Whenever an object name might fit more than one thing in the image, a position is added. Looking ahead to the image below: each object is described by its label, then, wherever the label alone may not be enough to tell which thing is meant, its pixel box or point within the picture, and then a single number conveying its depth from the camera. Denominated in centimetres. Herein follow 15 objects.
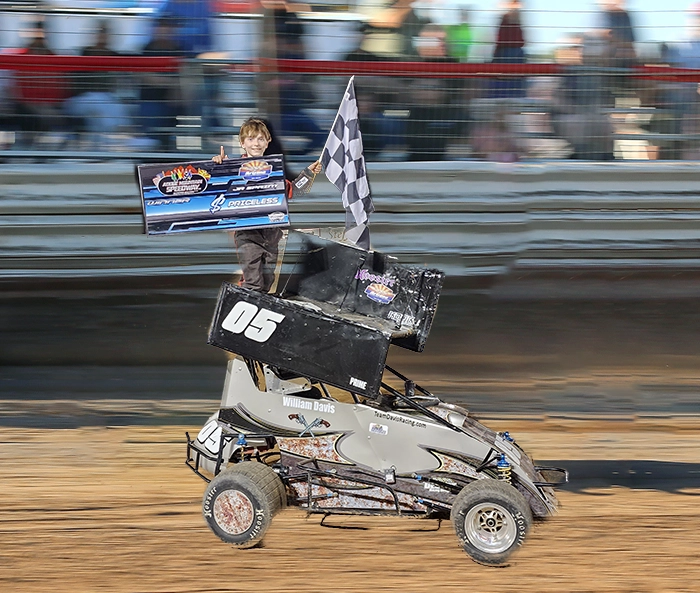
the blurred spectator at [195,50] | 1466
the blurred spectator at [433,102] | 1505
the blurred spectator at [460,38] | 1508
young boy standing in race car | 944
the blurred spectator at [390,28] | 1489
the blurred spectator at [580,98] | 1523
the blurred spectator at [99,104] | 1473
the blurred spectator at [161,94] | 1470
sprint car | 756
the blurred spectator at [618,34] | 1523
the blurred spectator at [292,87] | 1485
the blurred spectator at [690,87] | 1526
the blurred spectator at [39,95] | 1470
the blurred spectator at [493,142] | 1544
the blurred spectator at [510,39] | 1507
